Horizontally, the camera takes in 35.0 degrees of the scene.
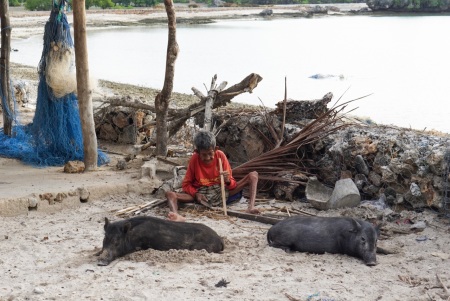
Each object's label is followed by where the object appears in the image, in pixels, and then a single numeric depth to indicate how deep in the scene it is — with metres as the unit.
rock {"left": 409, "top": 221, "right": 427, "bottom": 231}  6.79
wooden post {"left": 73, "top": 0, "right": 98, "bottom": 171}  8.86
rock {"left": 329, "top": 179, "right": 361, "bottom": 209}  7.45
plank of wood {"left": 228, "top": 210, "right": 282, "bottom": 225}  7.02
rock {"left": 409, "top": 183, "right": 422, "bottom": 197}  7.18
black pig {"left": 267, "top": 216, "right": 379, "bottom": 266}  5.98
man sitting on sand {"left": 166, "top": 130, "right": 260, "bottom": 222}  7.51
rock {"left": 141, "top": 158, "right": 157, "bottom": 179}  8.48
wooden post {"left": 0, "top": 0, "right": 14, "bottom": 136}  10.76
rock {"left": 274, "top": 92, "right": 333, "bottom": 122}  8.83
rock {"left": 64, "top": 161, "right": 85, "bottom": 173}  8.94
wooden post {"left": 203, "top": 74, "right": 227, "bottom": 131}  9.09
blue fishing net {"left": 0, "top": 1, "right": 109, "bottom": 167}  9.45
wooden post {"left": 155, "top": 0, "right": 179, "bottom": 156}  9.05
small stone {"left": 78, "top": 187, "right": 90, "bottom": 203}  7.95
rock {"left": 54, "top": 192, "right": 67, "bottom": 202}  7.78
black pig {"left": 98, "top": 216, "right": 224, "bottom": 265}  6.00
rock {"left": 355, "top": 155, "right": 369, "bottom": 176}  7.75
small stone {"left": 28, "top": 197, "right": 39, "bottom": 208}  7.61
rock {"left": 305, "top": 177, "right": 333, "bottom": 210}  7.56
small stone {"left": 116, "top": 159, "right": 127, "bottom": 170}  9.09
